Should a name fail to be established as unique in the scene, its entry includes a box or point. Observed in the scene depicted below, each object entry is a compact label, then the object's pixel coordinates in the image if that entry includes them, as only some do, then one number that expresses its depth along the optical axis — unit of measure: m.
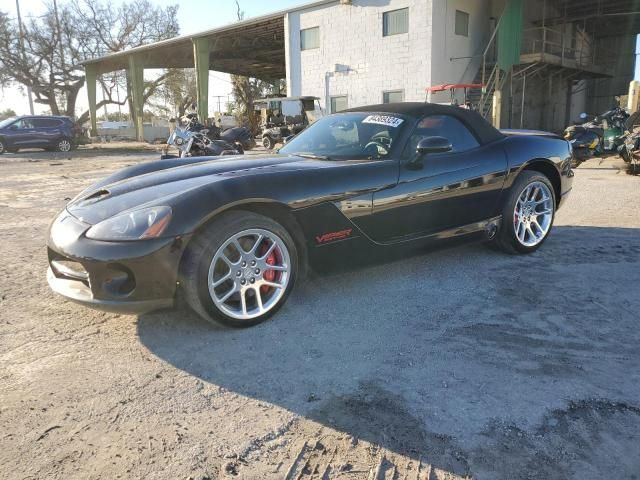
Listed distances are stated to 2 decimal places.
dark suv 20.33
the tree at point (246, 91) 37.84
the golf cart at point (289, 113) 20.63
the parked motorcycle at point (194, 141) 11.16
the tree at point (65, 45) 37.62
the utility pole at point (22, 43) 36.25
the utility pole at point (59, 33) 39.00
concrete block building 19.33
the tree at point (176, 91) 45.59
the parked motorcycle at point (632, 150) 9.71
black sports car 2.70
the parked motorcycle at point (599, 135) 11.24
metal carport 25.25
